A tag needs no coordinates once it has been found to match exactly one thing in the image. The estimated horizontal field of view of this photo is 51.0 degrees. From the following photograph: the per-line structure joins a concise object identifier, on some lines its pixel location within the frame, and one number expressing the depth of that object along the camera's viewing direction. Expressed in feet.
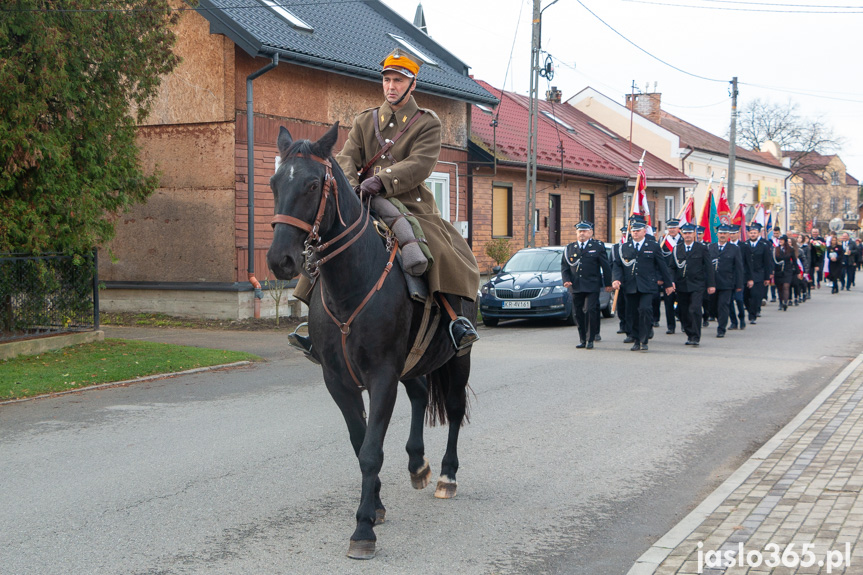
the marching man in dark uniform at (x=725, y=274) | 57.09
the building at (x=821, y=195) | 245.88
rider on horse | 18.02
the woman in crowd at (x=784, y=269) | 79.82
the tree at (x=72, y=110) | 38.93
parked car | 59.72
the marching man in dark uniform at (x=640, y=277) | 47.98
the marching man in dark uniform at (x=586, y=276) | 49.06
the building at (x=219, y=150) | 58.75
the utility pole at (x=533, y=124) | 72.23
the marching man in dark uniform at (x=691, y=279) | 51.29
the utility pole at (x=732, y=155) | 129.49
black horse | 14.40
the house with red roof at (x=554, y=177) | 89.51
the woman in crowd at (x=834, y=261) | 101.91
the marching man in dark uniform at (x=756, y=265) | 66.39
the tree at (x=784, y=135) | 232.53
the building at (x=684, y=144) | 147.23
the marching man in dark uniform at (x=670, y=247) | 57.47
